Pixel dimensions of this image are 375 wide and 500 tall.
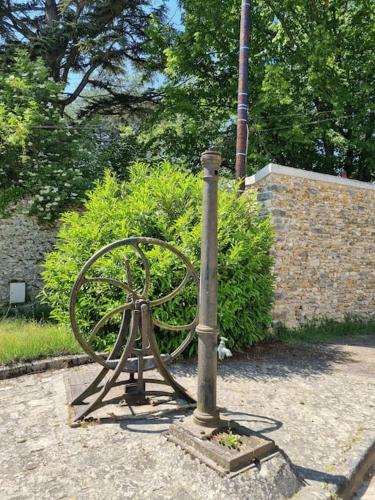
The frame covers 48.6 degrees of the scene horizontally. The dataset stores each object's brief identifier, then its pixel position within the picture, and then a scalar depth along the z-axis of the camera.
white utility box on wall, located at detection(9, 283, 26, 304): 8.45
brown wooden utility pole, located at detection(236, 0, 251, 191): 6.97
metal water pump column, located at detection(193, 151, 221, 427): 2.61
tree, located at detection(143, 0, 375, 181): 10.66
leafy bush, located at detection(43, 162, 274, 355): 4.84
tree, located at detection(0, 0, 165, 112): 10.98
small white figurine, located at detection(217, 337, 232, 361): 4.56
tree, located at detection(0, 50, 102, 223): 8.57
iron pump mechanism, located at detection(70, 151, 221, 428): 2.62
